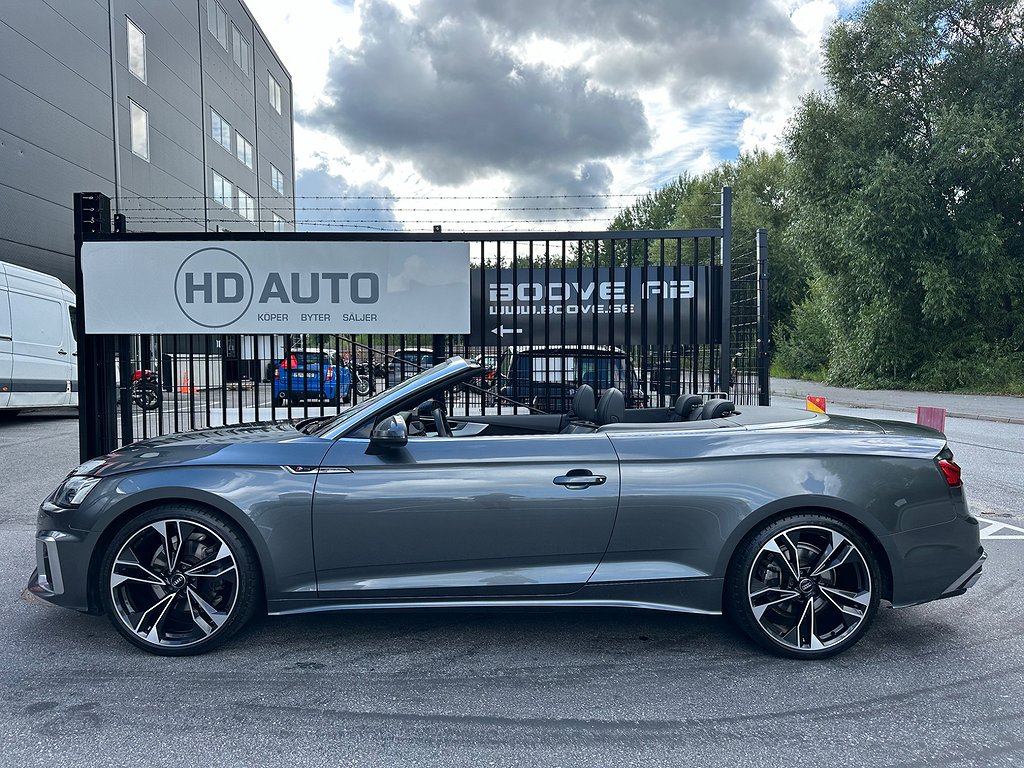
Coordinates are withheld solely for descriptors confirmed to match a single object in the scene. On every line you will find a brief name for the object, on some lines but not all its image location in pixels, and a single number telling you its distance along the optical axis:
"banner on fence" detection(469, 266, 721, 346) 6.56
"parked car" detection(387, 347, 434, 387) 7.38
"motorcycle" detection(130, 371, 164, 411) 6.02
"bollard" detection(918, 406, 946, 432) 6.43
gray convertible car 3.35
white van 13.44
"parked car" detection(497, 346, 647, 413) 6.61
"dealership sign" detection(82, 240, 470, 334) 6.39
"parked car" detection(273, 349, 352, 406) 6.36
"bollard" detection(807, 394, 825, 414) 6.65
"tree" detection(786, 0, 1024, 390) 21.22
